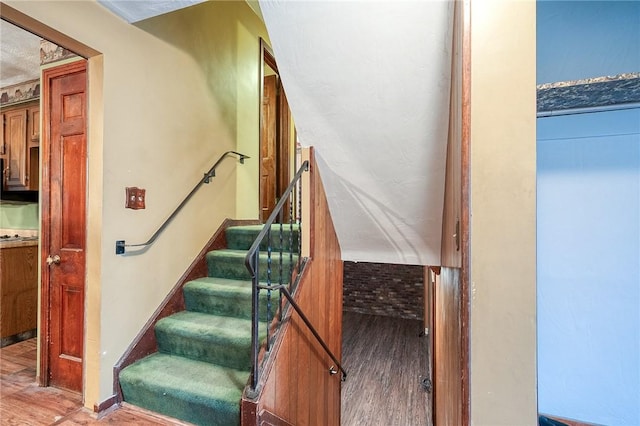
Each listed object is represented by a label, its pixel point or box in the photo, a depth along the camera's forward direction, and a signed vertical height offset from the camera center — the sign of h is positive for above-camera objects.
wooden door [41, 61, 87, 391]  1.80 -0.05
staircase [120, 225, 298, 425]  1.53 -0.91
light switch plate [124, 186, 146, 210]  1.82 +0.11
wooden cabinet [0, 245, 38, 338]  2.76 -0.77
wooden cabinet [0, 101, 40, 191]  3.02 +0.73
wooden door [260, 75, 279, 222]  4.12 +1.06
